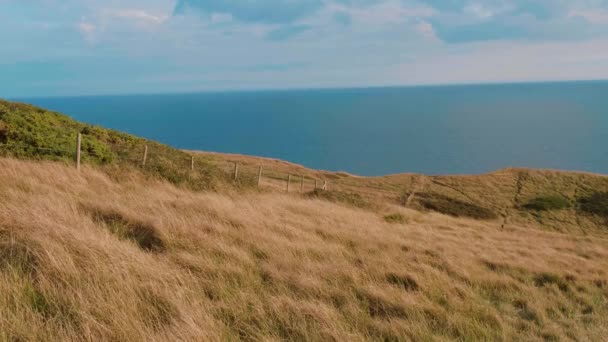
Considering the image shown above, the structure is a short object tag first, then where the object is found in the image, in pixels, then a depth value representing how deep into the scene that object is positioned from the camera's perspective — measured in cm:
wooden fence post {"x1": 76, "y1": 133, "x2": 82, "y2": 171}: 1211
